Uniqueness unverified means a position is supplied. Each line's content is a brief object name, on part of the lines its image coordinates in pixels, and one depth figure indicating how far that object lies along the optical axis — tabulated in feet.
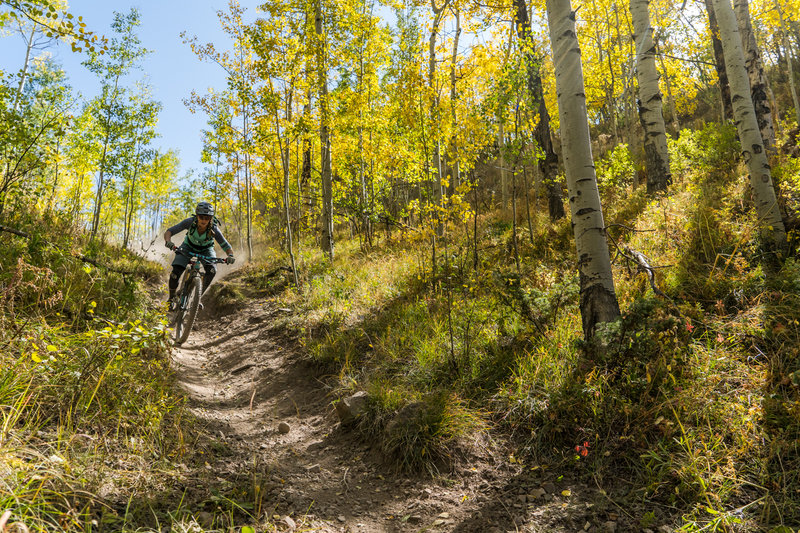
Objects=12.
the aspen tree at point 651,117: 24.04
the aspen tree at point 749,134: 15.19
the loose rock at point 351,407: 12.95
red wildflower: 9.71
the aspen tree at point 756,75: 22.85
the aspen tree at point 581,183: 12.23
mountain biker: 21.62
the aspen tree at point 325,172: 34.27
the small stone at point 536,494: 9.37
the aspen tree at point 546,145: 30.12
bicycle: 21.89
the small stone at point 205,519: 7.70
